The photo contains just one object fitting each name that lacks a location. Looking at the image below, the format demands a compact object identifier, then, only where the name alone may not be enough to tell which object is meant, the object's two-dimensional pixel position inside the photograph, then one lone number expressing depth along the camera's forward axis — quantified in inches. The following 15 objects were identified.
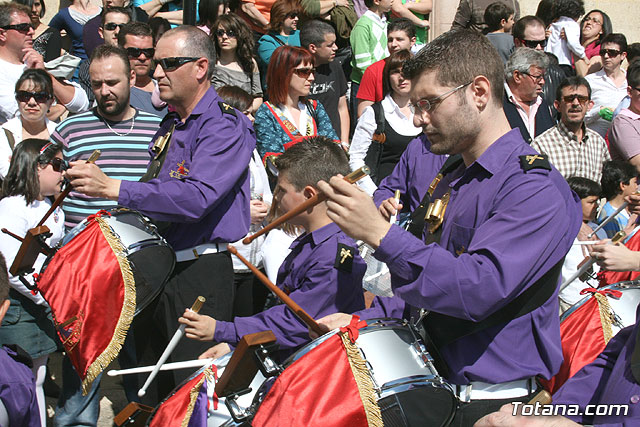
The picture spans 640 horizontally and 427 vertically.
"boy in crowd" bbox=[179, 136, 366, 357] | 135.5
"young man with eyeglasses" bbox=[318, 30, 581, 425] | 92.7
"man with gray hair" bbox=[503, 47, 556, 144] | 256.7
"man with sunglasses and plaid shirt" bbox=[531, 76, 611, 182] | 261.0
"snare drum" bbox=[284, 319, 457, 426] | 101.6
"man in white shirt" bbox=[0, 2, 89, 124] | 255.1
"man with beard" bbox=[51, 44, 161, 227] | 194.9
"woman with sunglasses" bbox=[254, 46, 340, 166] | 246.2
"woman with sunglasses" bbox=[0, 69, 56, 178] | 227.9
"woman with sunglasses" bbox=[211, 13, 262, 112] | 295.1
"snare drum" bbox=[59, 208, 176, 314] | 154.2
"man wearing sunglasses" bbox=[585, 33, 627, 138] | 350.3
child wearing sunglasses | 184.5
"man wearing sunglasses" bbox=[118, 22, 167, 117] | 258.1
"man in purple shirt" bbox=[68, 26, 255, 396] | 156.5
